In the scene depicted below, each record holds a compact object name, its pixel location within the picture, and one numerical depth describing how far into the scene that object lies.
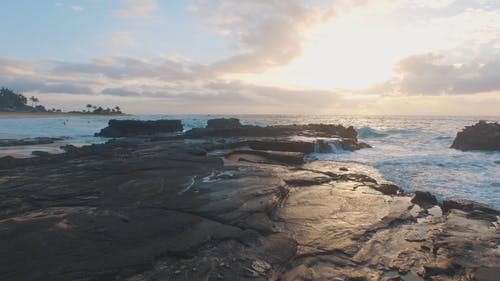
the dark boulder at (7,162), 14.84
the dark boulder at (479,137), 29.84
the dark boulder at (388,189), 11.91
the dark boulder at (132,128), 42.81
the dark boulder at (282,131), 32.50
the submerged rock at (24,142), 30.18
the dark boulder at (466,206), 9.55
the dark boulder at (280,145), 22.61
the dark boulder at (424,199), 10.88
